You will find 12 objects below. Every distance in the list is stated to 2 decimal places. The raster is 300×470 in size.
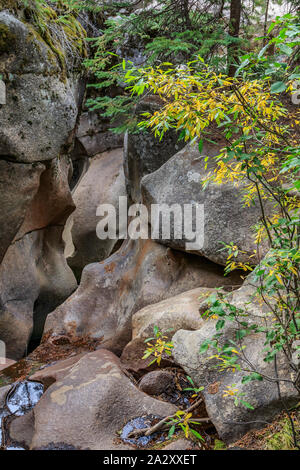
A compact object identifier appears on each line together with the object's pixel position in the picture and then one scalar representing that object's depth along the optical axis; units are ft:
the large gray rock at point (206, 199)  19.93
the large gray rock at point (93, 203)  48.32
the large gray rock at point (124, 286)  23.07
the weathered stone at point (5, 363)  23.40
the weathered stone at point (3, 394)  17.74
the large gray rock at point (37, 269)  29.25
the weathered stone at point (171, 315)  16.79
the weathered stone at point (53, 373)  16.80
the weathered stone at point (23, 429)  14.01
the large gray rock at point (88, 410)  12.24
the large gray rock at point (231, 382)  10.97
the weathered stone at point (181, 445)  10.92
